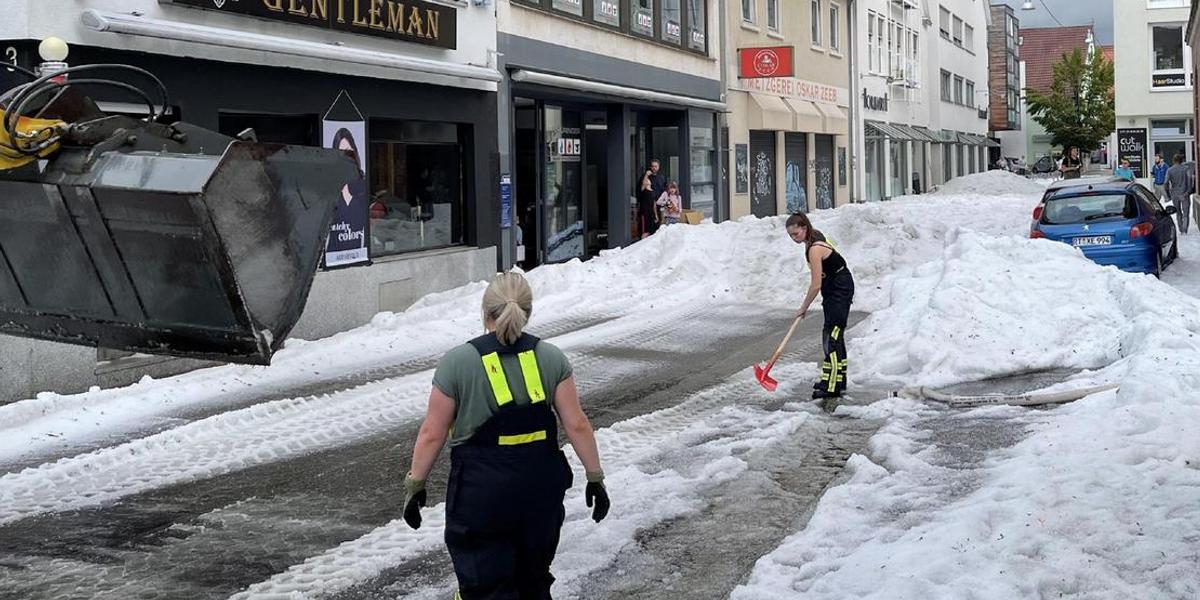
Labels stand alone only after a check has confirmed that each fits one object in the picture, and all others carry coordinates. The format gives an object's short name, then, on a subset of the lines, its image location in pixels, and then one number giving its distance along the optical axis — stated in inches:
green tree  3213.6
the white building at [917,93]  1808.6
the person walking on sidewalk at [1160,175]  1312.7
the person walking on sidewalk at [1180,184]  1096.8
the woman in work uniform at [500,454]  187.0
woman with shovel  439.2
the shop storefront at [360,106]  514.0
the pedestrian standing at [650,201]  1067.9
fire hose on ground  410.0
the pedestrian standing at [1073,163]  2639.8
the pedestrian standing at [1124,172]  1531.7
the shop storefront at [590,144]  887.7
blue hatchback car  762.8
